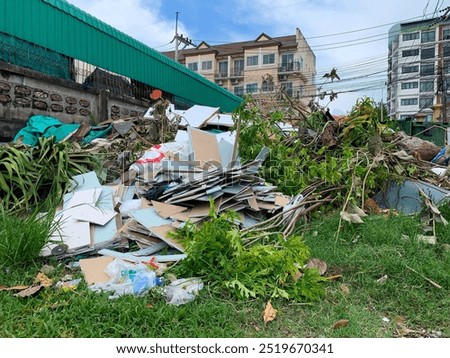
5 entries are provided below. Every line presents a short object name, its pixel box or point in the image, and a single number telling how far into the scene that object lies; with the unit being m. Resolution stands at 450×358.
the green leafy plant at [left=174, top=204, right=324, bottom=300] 2.03
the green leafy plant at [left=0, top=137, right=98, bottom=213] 3.28
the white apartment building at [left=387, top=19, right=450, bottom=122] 48.22
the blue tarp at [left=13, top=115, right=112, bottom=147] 5.26
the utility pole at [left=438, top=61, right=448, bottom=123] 19.09
